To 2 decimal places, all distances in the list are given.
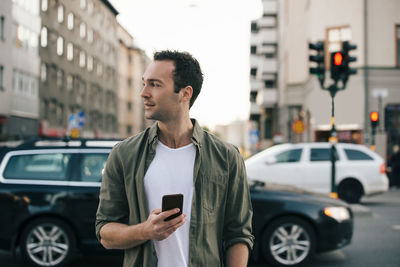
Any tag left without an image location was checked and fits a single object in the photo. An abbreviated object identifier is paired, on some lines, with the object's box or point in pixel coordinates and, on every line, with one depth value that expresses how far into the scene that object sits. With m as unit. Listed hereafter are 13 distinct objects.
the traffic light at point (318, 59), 13.49
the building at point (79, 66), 43.00
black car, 6.78
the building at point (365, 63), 24.42
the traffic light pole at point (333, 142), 12.82
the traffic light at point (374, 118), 18.39
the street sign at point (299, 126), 24.23
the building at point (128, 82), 70.25
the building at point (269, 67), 51.88
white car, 14.16
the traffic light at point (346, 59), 12.90
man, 2.36
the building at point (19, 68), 34.25
